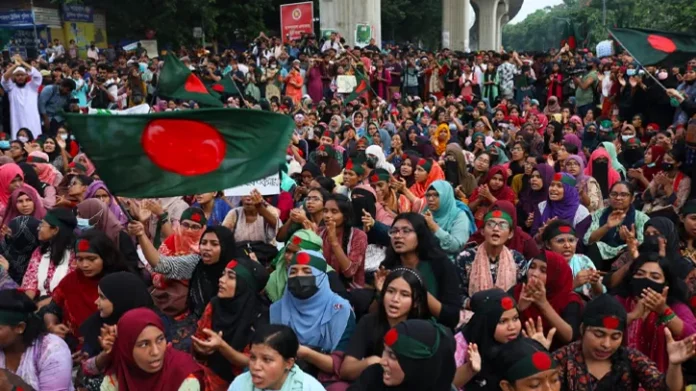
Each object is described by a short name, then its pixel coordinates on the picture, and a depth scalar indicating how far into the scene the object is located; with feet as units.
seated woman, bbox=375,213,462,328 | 13.58
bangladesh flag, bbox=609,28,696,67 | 23.15
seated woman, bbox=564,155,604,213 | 21.30
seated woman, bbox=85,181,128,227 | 18.69
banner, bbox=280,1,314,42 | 69.05
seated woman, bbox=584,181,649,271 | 17.37
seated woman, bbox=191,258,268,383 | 12.33
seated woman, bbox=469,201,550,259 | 15.65
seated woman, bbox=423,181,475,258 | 17.40
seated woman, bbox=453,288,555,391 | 10.89
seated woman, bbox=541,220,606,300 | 14.32
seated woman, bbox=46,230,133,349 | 13.79
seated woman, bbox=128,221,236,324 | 14.07
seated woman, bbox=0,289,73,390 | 11.49
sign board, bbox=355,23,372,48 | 71.26
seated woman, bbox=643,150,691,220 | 20.21
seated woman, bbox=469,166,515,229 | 20.42
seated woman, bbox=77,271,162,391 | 11.72
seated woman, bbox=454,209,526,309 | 14.44
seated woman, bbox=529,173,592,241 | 19.04
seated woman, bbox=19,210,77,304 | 15.28
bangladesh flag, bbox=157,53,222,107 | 24.18
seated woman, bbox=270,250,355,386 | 12.60
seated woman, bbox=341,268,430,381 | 11.46
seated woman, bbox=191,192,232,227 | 18.80
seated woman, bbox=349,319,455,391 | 9.39
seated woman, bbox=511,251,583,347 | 12.32
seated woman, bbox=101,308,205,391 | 10.57
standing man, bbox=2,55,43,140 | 36.91
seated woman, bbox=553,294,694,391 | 10.51
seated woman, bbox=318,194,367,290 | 15.79
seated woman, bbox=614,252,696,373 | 11.72
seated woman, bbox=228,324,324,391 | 10.04
